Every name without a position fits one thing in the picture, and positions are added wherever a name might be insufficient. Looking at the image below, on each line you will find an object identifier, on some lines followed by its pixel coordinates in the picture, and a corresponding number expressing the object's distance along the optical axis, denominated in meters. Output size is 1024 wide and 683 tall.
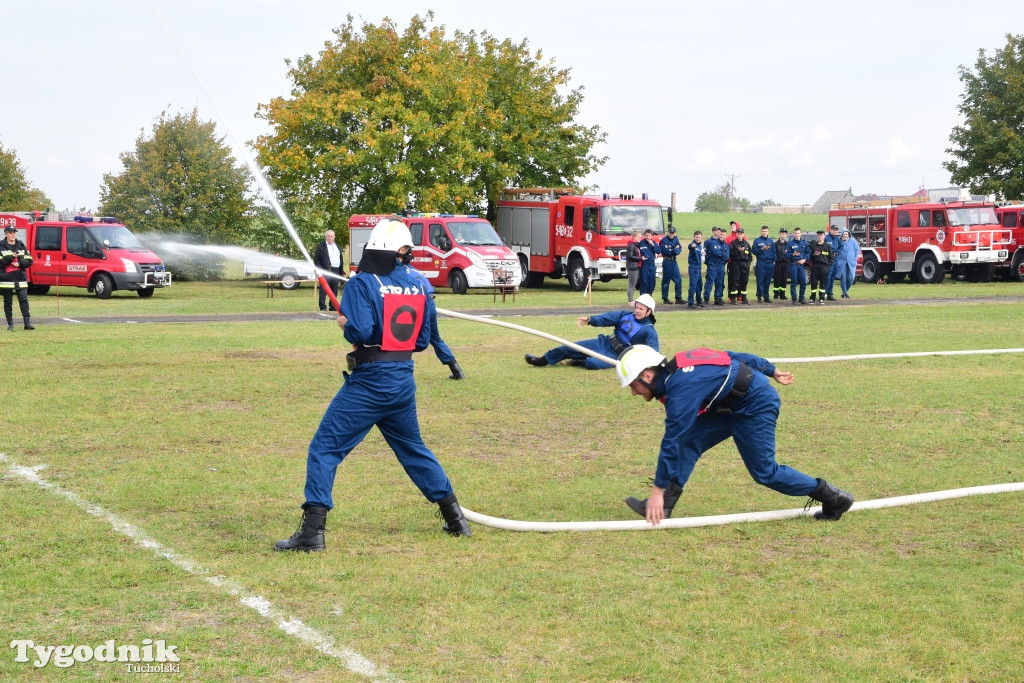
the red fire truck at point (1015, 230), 34.09
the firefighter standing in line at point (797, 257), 26.30
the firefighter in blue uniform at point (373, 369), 6.27
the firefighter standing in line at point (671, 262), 25.05
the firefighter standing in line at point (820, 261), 26.41
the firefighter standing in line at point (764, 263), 26.45
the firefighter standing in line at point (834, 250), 27.28
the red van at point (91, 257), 29.12
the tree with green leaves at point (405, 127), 37.16
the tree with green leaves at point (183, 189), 44.16
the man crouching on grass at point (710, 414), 6.39
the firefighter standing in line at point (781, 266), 27.03
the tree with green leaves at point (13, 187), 53.75
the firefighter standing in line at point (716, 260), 25.56
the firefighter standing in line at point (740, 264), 26.27
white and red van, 29.23
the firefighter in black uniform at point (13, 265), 17.64
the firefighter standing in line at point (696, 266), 25.14
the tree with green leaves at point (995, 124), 41.56
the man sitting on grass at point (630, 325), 12.59
